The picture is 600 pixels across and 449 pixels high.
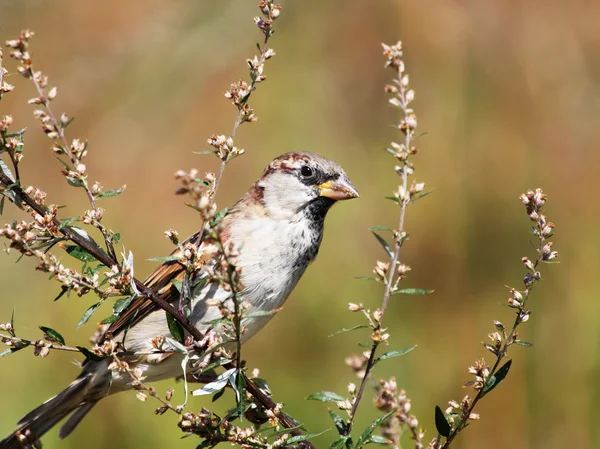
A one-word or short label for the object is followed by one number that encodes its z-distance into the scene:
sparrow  3.15
